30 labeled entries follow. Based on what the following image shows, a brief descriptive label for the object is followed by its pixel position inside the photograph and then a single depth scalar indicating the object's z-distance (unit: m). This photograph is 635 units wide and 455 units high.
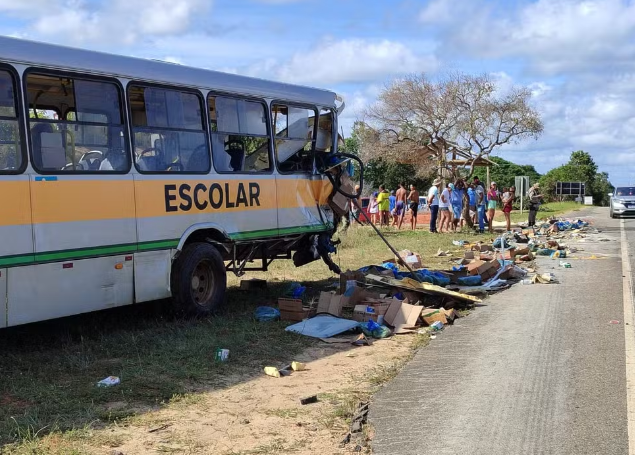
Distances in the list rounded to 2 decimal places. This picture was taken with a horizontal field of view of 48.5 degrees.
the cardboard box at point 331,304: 9.12
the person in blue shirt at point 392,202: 30.78
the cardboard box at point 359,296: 9.66
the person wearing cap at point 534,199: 24.78
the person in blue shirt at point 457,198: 23.25
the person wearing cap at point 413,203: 25.44
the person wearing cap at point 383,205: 26.53
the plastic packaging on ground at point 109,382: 6.14
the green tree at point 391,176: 50.88
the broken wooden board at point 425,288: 9.99
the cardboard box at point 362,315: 8.88
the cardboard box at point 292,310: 8.97
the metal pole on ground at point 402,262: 11.28
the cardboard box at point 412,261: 12.80
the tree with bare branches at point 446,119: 37.09
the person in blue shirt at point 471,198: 24.03
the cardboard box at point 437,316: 8.88
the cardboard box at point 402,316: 8.62
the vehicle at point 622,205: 35.38
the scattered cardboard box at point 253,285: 11.56
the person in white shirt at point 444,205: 23.16
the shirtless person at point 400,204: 26.45
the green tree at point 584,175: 74.25
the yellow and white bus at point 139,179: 6.80
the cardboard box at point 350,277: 10.27
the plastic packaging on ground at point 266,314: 8.98
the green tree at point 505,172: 60.98
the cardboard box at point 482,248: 17.02
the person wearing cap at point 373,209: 28.50
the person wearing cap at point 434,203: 23.41
